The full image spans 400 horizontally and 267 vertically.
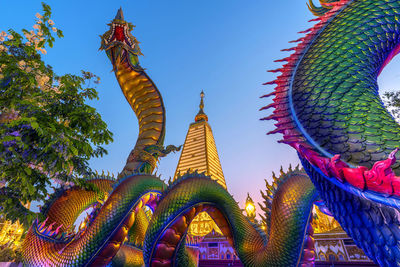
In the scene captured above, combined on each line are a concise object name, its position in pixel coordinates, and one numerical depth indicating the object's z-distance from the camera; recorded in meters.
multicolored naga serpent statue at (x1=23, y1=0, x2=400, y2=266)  1.41
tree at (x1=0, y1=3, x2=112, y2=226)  3.29
